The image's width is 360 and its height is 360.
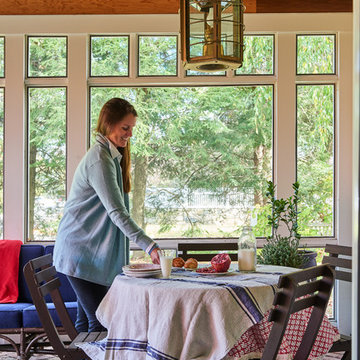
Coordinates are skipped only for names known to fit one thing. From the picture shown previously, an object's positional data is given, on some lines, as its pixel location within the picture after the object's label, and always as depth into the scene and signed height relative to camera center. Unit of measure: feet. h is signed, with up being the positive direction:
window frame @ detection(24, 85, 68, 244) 16.51 +0.64
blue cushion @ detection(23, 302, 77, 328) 14.06 -3.23
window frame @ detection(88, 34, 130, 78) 16.52 +3.40
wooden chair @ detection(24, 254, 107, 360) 9.16 -2.23
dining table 8.00 -1.92
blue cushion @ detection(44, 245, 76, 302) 15.20 -2.81
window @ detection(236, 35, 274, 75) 16.62 +3.49
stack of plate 9.07 -1.36
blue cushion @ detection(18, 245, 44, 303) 15.42 -1.98
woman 9.27 -0.79
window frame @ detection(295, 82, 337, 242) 16.67 +0.51
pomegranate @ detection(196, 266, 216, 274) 9.51 -1.41
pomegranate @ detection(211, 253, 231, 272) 9.47 -1.29
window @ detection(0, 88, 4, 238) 16.52 +0.57
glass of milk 8.98 -1.24
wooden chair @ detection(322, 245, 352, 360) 9.85 -1.54
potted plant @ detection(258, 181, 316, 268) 13.79 -1.43
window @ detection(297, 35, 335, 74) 16.63 +3.53
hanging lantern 9.31 +2.33
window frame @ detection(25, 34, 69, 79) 16.47 +3.43
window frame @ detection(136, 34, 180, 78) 16.53 +3.45
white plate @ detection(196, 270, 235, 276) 9.36 -1.44
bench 13.94 -3.38
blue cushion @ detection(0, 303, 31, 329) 14.06 -3.21
